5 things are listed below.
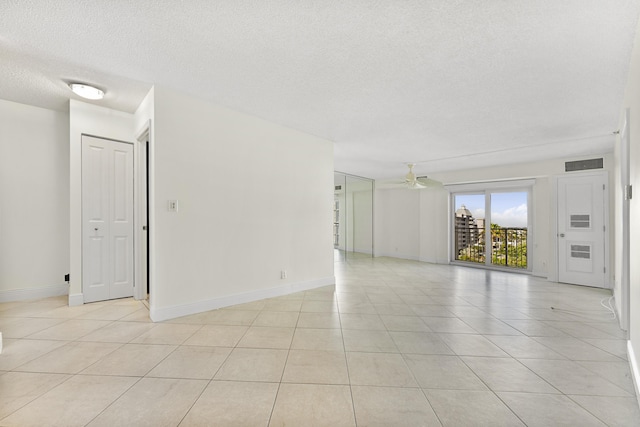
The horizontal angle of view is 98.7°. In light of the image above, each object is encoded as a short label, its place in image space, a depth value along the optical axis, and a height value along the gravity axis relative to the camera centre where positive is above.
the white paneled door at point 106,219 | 3.50 -0.08
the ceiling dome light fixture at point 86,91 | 2.85 +1.30
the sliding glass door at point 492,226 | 6.18 -0.29
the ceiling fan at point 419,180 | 6.14 +0.81
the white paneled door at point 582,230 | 4.87 -0.30
